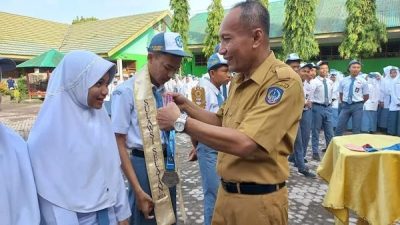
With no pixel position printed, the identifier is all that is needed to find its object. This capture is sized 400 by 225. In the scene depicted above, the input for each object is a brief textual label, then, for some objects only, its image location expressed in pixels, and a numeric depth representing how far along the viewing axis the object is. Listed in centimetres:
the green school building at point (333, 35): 1655
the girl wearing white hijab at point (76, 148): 188
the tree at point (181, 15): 2097
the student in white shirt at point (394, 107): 927
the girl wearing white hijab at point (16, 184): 169
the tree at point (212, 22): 1936
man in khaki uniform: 176
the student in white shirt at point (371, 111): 980
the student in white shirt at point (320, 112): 716
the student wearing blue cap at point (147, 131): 237
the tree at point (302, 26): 1664
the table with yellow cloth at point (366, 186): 292
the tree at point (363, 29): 1543
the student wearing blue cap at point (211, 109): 365
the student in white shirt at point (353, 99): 760
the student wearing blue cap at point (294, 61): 619
